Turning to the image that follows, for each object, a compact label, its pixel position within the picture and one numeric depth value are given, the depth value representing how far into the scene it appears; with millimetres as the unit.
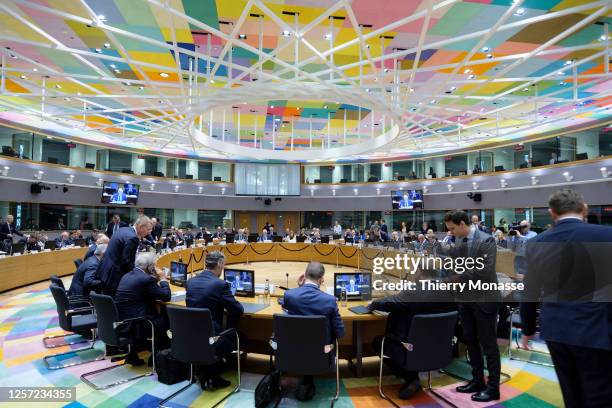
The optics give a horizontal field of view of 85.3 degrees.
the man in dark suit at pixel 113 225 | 9009
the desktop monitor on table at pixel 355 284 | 4332
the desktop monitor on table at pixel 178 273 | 5312
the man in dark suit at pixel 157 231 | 11775
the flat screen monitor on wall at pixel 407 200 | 17531
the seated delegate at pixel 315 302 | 3037
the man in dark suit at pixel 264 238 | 15597
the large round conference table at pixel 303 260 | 3846
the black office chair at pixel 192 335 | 3035
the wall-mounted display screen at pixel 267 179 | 19328
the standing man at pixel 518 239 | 8061
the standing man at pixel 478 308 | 3146
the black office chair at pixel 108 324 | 3564
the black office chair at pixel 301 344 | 2840
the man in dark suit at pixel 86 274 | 4762
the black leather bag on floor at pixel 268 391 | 3100
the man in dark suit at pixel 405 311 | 3197
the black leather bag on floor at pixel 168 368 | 3381
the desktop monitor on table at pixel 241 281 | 4520
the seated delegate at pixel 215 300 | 3309
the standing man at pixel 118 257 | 4188
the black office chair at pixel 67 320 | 4020
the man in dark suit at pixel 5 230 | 8885
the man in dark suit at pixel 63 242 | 10708
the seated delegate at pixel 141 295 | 3766
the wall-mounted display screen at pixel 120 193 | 15362
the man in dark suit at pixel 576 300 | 1956
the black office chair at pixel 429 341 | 2977
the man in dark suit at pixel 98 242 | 5478
